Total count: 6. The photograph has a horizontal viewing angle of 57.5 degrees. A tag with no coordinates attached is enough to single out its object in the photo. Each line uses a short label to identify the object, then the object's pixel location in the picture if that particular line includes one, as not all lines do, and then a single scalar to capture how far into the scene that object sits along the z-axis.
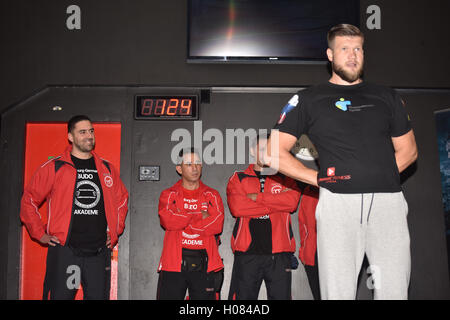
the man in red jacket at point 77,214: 3.55
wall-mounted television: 4.54
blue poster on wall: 4.40
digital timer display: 4.51
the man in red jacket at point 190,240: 3.72
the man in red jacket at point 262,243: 3.73
